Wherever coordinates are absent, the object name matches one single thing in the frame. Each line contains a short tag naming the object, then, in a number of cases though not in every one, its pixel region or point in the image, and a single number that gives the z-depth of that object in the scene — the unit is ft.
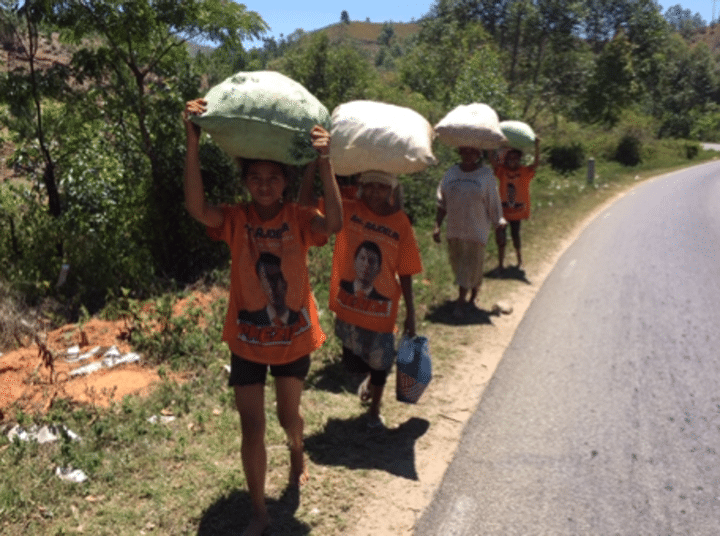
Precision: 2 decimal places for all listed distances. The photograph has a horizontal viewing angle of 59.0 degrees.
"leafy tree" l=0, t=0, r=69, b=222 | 24.12
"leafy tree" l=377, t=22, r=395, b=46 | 570.05
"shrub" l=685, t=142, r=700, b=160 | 117.29
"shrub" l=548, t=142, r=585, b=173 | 85.35
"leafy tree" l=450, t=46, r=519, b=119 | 60.03
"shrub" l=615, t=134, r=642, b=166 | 99.04
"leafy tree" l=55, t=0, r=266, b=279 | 23.91
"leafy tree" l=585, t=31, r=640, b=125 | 106.83
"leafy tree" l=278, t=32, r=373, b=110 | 50.62
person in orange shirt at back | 28.04
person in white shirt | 21.33
